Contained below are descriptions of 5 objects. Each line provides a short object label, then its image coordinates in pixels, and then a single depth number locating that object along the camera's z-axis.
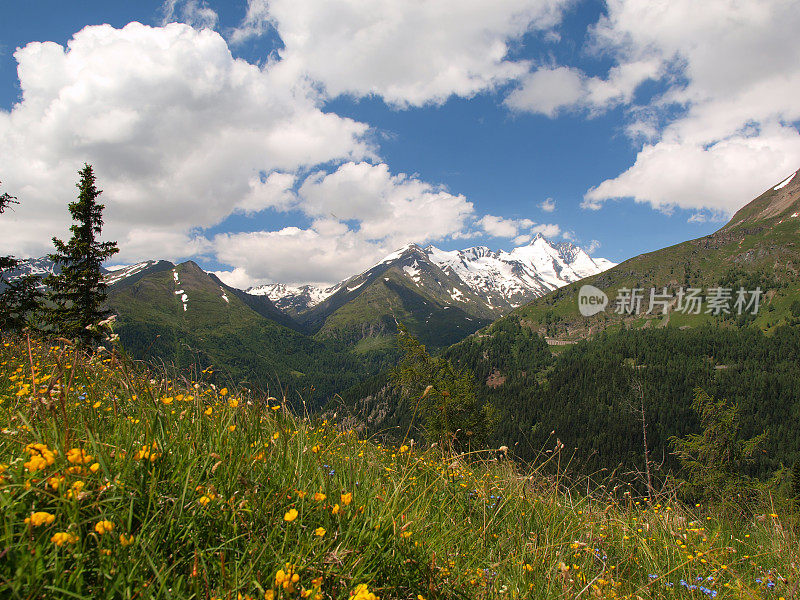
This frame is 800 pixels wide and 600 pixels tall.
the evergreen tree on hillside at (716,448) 27.98
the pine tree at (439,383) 31.06
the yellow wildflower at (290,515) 2.04
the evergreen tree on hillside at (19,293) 23.65
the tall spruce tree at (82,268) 27.67
